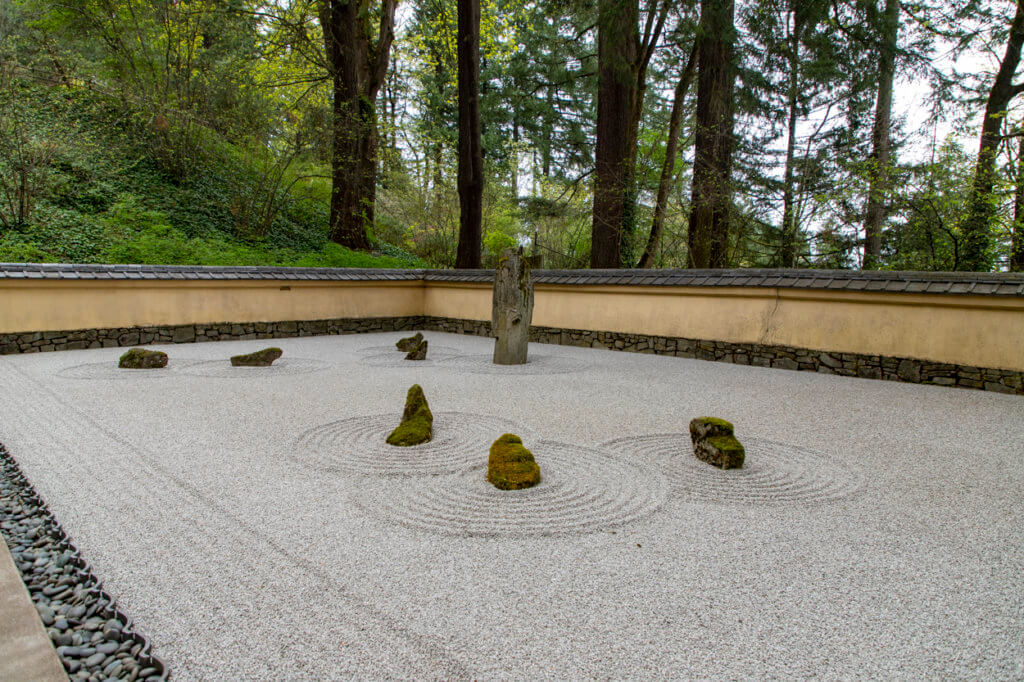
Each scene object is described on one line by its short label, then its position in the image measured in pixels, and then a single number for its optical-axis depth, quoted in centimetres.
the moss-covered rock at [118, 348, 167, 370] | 598
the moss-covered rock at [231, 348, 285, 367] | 630
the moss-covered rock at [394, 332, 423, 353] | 752
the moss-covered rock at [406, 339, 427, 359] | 706
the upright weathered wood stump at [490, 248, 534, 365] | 682
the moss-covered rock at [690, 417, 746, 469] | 312
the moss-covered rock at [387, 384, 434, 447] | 350
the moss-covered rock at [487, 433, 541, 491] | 279
